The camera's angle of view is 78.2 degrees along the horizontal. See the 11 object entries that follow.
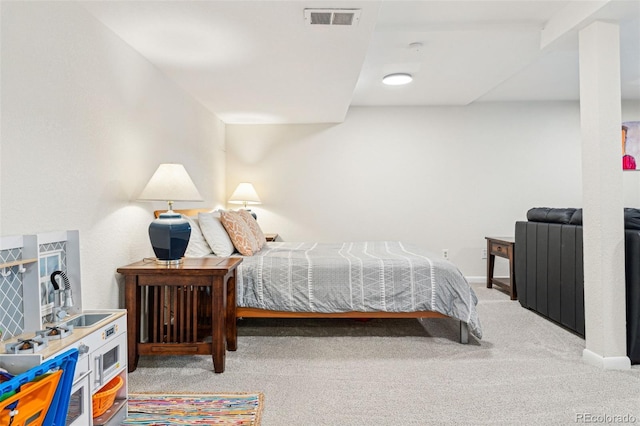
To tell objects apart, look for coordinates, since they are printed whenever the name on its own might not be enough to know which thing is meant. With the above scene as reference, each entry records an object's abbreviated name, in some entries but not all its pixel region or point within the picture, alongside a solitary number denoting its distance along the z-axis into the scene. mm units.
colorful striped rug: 1902
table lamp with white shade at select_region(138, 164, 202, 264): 2562
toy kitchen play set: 1358
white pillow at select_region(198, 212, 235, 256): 3316
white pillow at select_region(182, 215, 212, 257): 3186
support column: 2486
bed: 2959
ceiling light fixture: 4066
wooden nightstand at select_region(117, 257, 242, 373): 2477
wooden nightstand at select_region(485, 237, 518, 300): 4414
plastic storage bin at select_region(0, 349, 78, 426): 1015
